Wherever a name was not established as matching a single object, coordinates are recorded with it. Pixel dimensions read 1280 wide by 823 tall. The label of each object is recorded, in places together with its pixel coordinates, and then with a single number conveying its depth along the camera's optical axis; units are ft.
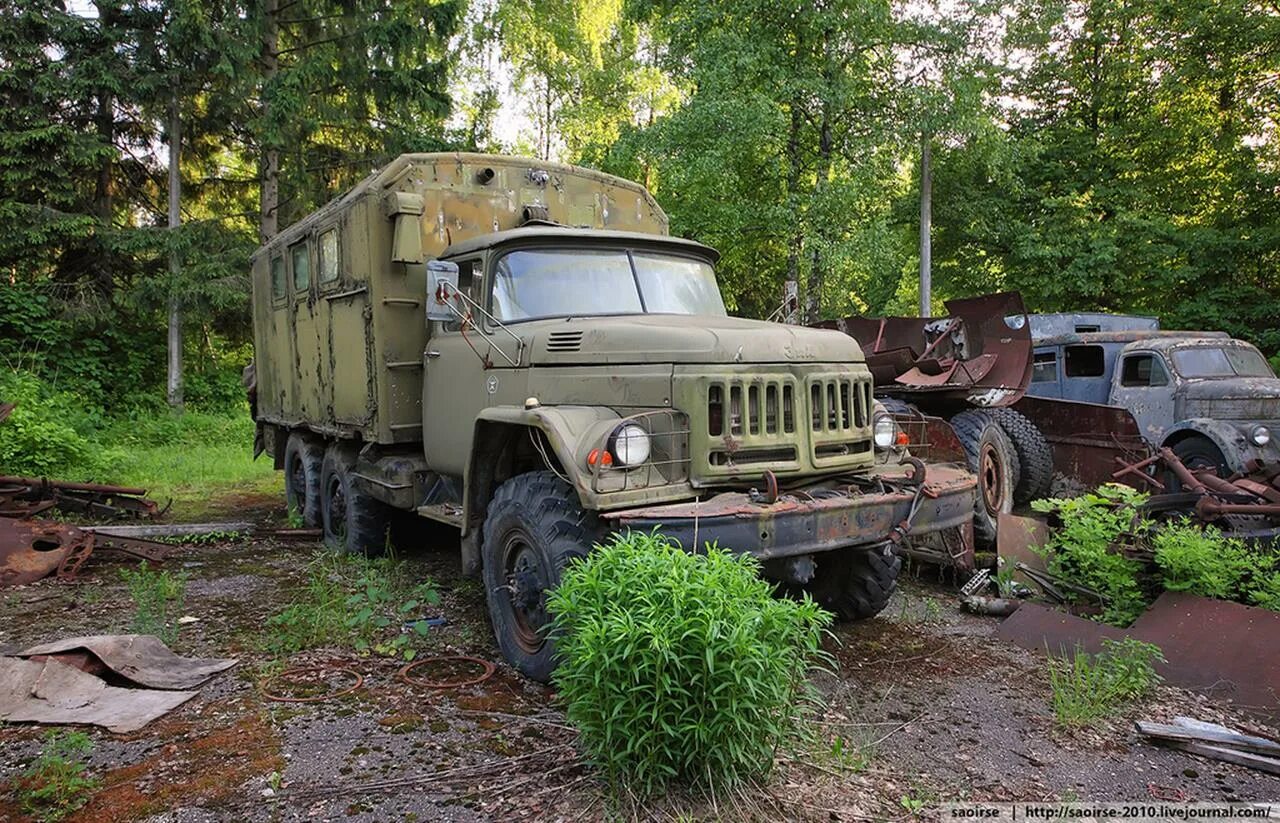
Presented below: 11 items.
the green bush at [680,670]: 9.47
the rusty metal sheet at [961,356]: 29.14
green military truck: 13.69
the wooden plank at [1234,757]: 11.34
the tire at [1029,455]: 29.66
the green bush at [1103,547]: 16.98
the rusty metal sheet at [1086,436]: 28.89
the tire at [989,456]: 26.55
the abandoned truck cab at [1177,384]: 26.71
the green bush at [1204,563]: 15.90
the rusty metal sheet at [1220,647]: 13.85
